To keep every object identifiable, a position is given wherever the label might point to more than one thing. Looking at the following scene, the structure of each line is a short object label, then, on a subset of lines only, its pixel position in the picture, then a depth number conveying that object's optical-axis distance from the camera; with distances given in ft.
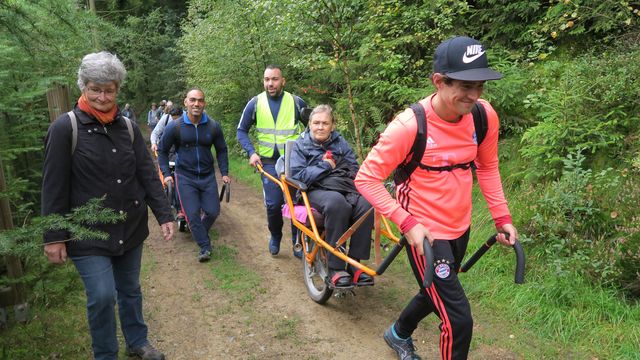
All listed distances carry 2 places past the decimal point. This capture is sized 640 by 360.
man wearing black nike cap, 8.76
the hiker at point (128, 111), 61.63
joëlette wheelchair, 13.29
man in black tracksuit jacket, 20.56
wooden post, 19.38
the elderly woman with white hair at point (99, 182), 10.05
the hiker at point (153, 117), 64.53
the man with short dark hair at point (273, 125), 20.36
